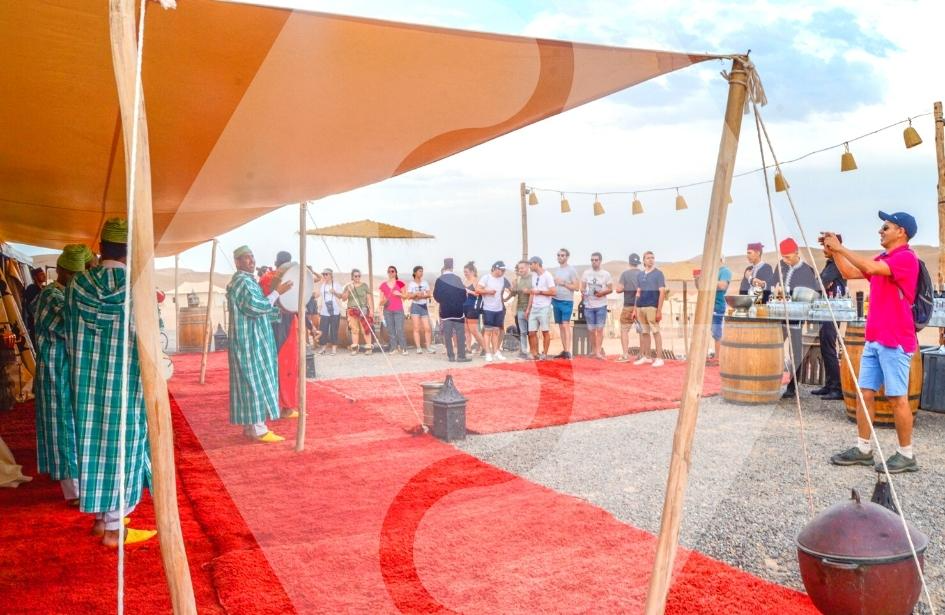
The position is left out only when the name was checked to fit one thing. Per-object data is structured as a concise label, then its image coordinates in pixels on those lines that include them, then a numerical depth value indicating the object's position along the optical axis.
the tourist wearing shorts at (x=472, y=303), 10.94
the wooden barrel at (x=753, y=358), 6.38
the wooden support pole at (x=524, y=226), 15.10
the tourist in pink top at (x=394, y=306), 11.62
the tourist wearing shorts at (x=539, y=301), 10.08
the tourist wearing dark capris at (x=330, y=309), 12.81
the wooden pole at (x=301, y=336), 5.05
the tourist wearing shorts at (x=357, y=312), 12.05
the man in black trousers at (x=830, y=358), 6.33
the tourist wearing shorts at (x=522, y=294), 10.34
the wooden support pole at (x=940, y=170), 9.44
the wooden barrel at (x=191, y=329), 13.05
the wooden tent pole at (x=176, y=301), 10.33
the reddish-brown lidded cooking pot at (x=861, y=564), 2.18
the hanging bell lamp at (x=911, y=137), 8.25
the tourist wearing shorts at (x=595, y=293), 9.95
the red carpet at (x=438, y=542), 2.52
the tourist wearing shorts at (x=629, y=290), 9.88
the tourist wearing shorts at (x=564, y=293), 10.06
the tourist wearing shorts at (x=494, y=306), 10.73
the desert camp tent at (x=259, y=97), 2.03
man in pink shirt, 3.85
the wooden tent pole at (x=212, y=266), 8.38
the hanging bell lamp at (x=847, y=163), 8.69
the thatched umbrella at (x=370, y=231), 14.52
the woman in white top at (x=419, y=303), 11.88
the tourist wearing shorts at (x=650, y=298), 9.54
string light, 8.24
